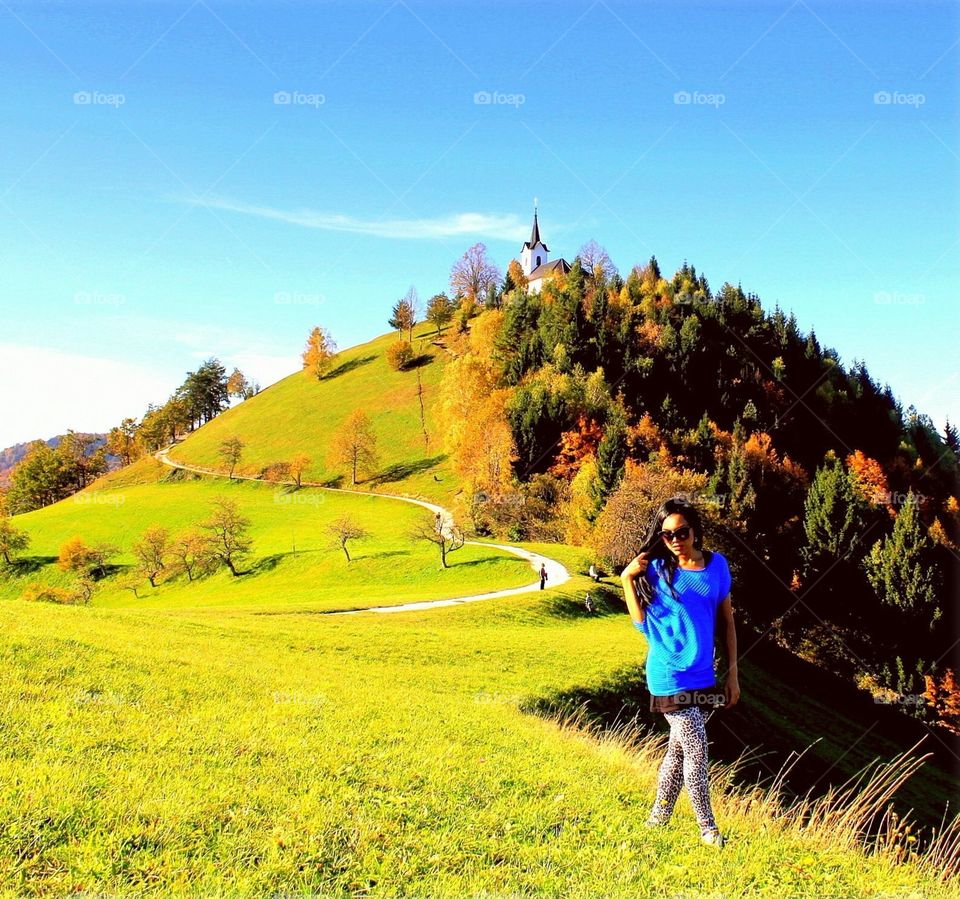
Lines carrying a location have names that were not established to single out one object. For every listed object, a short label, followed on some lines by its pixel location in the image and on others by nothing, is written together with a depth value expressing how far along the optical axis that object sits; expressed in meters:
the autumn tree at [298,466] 103.56
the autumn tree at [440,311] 151.62
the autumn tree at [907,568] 52.47
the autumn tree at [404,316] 156.12
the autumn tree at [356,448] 103.62
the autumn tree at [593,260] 144.75
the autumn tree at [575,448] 73.44
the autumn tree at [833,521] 58.66
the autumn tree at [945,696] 46.31
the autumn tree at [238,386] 162.88
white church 147.62
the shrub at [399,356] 138.50
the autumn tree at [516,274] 148.88
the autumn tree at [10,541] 76.00
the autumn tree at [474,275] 150.14
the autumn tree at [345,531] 58.06
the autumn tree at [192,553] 67.75
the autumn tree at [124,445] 141.88
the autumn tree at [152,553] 69.56
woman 6.89
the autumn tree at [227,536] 66.25
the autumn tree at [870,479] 65.07
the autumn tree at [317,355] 147.77
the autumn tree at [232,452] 110.12
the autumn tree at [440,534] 52.56
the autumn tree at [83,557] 72.81
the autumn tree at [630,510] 46.47
